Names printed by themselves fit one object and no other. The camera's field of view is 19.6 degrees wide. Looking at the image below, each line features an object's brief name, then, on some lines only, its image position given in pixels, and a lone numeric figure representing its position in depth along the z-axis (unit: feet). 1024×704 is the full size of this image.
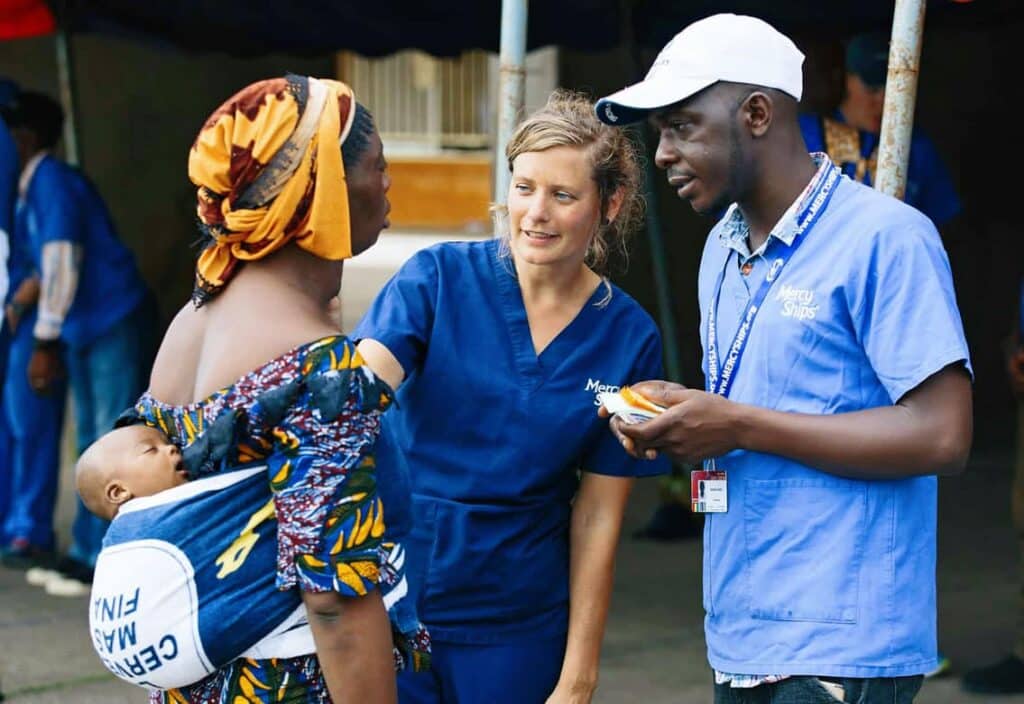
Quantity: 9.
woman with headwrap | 12.81
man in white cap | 14.19
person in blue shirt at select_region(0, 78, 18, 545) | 28.65
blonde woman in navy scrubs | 17.50
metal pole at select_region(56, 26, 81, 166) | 44.17
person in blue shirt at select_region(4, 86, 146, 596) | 38.75
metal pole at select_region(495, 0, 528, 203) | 22.38
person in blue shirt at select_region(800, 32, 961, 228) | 30.92
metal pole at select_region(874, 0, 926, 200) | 18.59
